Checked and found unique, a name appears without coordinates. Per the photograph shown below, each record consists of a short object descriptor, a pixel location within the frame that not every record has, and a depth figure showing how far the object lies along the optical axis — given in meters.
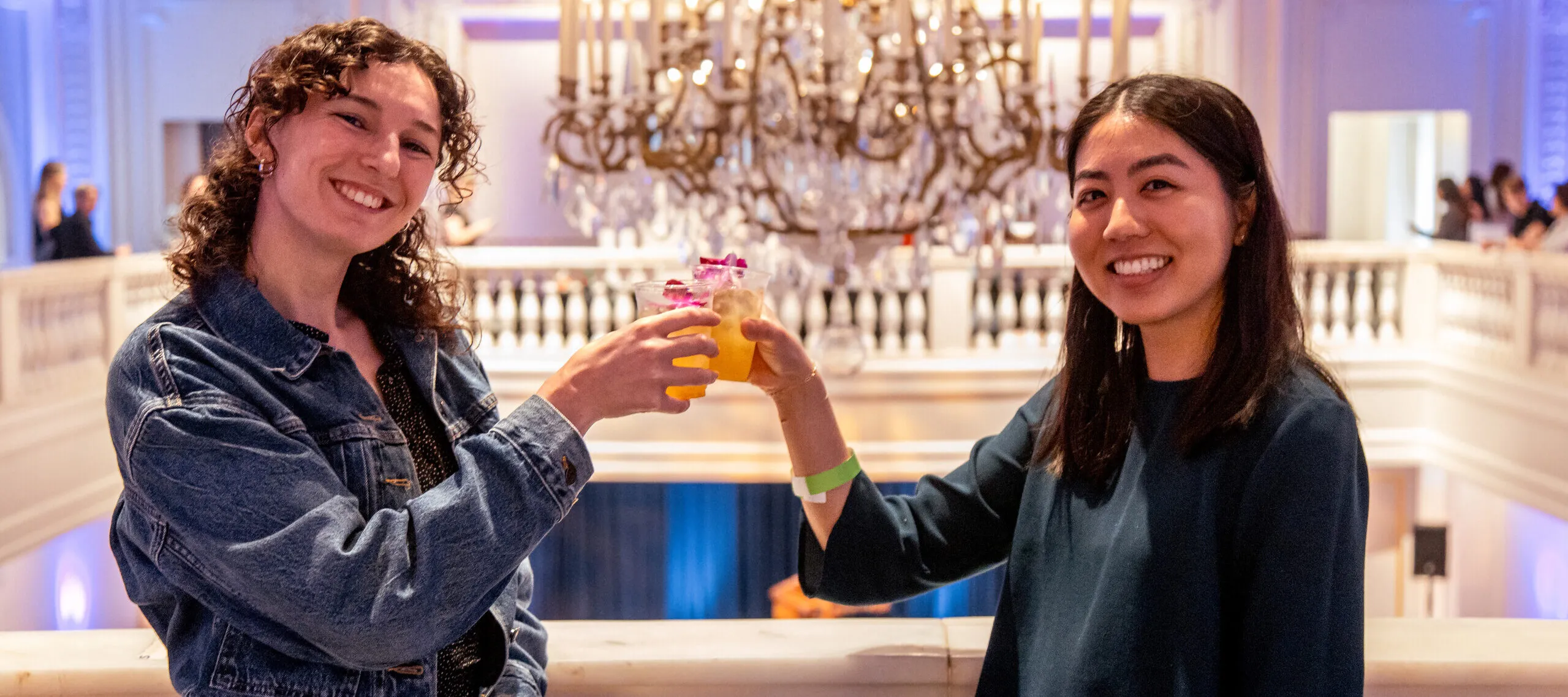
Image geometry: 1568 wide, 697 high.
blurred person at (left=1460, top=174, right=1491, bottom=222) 7.86
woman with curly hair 1.09
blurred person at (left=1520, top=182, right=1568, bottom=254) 6.82
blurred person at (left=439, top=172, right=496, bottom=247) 7.96
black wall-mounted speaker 8.35
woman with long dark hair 1.25
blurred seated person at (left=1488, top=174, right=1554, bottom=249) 6.87
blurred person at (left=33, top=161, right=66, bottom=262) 6.75
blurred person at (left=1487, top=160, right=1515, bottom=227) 7.92
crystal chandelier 3.89
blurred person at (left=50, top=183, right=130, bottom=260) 6.78
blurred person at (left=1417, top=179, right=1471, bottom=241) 8.15
